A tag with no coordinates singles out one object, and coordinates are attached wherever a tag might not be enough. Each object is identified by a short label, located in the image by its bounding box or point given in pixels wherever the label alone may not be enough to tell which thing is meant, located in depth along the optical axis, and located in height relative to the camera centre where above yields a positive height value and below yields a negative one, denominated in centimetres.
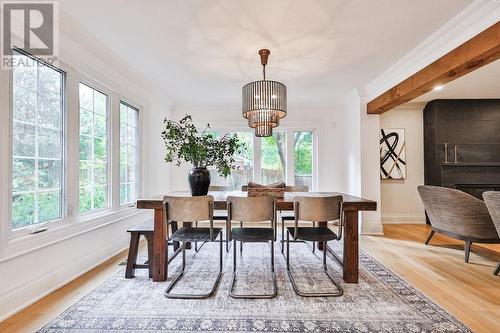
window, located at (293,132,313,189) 528 +22
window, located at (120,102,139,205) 347 +27
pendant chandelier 260 +71
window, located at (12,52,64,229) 197 +25
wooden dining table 237 -63
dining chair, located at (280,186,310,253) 356 -29
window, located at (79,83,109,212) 272 +25
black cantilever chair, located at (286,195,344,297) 229 -39
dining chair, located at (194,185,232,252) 325 -30
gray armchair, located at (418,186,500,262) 286 -60
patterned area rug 171 -107
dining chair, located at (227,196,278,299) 226 -37
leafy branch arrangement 257 +23
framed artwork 509 +26
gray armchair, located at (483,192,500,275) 243 -39
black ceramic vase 267 -11
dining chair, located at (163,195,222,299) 226 -36
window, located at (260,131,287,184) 527 +21
